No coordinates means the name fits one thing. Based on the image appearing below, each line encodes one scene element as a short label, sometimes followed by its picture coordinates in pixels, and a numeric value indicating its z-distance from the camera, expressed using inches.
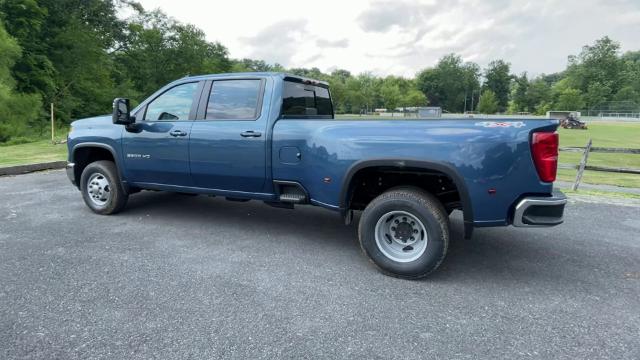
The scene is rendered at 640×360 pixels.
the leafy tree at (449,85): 5374.0
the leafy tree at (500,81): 5255.9
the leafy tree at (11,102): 736.2
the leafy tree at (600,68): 4055.1
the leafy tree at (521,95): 4394.7
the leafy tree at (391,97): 4512.8
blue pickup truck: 130.3
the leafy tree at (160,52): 1779.0
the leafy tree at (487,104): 4471.5
